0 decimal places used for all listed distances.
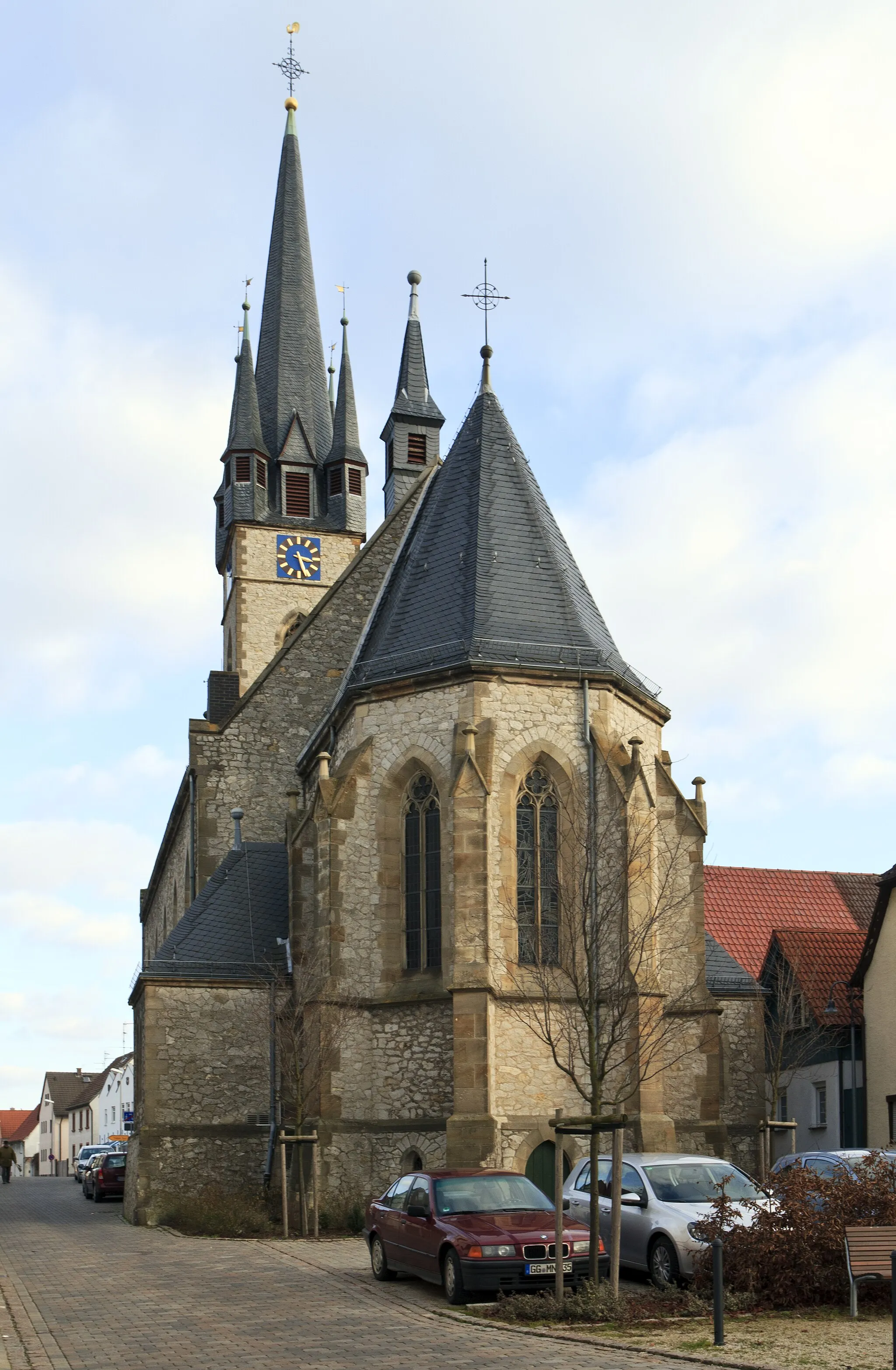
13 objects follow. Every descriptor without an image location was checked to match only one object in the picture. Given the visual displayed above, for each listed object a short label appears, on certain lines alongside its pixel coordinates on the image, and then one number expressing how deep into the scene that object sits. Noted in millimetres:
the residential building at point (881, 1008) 29797
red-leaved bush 13859
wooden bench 13297
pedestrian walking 46375
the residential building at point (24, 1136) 111750
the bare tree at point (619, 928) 22188
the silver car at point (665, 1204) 15250
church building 23812
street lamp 30625
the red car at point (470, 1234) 14320
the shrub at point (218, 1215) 22938
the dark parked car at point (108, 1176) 33844
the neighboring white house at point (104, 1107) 78812
